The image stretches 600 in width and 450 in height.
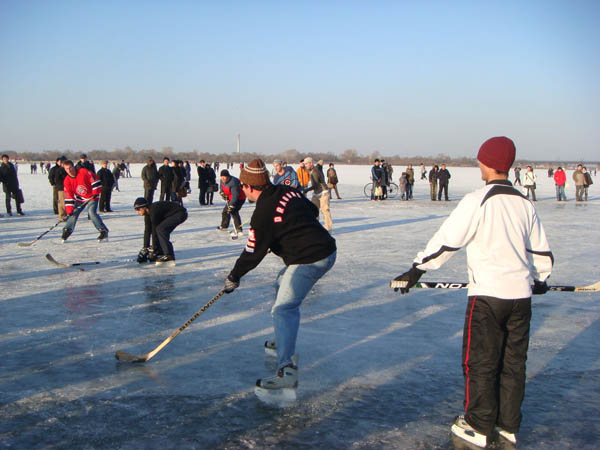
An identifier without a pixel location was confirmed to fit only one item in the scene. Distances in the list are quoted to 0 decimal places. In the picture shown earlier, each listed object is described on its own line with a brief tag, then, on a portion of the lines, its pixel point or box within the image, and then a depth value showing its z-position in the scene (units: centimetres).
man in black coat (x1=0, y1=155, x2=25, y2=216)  1398
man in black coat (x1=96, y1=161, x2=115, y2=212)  1511
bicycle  2340
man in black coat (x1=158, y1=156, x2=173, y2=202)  1631
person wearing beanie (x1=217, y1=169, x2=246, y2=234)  1048
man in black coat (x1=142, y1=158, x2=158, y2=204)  1617
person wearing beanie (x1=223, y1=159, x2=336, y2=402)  354
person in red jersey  969
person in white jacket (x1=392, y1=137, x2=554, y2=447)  277
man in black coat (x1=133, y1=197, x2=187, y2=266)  780
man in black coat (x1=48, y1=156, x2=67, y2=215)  1386
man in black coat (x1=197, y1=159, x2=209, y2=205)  1815
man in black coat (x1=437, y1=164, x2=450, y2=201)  2131
